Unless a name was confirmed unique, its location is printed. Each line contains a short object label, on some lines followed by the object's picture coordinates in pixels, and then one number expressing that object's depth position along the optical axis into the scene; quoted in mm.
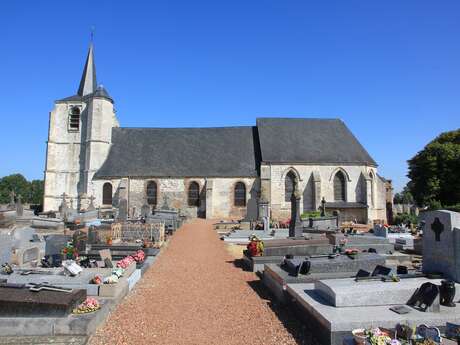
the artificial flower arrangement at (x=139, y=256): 10414
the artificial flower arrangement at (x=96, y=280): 7133
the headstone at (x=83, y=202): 27516
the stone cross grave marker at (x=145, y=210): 22567
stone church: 28047
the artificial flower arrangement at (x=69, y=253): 9873
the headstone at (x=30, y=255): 8942
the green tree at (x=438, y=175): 29547
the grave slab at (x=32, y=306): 5500
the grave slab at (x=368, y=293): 5457
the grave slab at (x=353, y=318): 4789
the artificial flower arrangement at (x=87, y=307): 5871
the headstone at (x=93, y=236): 13618
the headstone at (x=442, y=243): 6484
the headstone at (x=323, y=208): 24362
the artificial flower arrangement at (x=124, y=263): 8626
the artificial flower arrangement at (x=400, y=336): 4125
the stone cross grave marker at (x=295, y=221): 15227
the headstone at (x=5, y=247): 8203
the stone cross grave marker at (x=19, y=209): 21433
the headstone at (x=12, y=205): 24619
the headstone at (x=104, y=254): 10125
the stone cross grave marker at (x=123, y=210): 18703
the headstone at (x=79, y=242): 11650
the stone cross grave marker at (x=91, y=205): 25947
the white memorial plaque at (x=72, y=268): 7695
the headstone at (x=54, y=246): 10344
